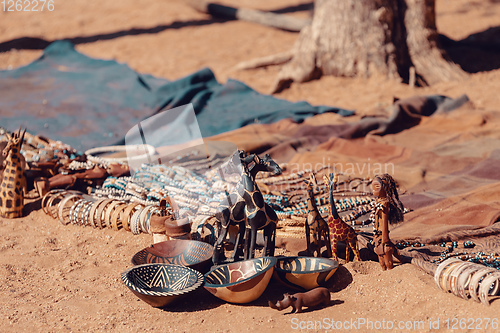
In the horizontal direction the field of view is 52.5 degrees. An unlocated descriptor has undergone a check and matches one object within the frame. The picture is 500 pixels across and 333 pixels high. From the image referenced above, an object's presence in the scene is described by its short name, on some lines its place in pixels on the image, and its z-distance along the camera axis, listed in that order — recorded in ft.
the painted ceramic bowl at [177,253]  13.17
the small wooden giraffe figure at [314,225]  12.73
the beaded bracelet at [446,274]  11.27
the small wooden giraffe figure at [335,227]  12.59
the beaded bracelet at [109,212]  16.51
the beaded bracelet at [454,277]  11.08
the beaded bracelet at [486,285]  10.53
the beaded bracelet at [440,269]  11.46
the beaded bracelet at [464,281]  10.93
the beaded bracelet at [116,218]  16.39
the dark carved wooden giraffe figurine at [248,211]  12.50
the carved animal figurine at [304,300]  11.02
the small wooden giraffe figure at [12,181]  17.31
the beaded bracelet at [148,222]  15.57
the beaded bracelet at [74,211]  16.94
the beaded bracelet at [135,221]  15.89
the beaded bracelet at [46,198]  17.62
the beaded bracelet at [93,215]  16.65
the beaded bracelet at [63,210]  17.08
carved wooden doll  11.97
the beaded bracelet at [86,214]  16.73
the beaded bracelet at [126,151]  20.48
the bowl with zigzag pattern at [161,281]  11.31
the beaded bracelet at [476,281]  10.76
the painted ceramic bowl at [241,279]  11.28
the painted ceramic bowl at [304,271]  11.71
